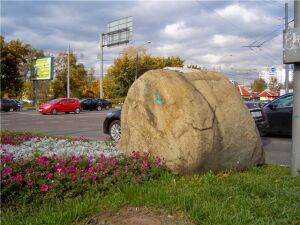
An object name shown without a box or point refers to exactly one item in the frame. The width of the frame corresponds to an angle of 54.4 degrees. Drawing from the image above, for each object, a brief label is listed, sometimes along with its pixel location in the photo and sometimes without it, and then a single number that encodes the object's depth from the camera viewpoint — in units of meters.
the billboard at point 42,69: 39.11
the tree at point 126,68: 44.58
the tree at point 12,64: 33.01
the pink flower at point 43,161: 3.53
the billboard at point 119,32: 34.58
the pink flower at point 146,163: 4.04
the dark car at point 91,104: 32.18
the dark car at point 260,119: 9.03
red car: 25.26
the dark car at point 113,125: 9.20
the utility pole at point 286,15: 18.44
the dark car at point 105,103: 33.29
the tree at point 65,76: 45.41
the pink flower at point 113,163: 3.83
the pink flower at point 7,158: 3.53
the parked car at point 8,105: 30.20
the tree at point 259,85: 78.43
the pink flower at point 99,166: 3.71
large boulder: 4.35
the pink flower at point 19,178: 3.14
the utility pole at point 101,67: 36.30
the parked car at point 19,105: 32.03
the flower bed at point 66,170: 3.18
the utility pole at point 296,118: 4.39
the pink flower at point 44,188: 3.17
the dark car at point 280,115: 9.31
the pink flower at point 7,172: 3.17
